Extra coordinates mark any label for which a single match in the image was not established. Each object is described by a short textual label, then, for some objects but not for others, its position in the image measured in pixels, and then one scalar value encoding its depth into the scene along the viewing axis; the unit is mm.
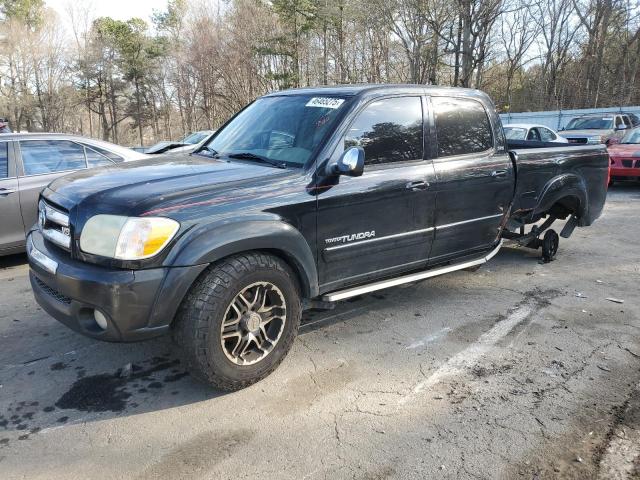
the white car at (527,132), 13352
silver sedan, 5805
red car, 11523
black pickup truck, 2811
